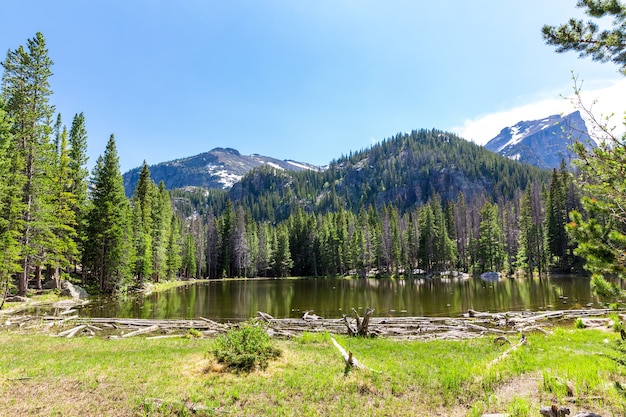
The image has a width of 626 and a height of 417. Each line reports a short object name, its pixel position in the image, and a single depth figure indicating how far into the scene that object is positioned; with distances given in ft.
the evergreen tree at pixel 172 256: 246.88
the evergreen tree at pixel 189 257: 292.73
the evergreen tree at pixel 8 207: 86.20
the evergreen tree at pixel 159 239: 209.56
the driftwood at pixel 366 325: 67.41
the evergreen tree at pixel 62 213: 119.85
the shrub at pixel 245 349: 37.70
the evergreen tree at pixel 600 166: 20.02
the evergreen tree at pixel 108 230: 143.95
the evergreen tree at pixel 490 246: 296.30
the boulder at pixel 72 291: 122.21
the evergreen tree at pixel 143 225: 177.88
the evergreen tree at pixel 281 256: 353.72
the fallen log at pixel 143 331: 66.32
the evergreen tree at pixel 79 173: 147.44
